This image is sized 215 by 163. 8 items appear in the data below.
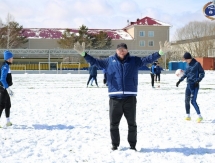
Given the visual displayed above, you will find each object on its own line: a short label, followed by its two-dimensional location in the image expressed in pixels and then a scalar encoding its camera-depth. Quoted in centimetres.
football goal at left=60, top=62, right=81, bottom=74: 5562
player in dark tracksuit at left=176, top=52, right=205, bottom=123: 848
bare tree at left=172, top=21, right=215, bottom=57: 8006
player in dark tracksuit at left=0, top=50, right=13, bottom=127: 778
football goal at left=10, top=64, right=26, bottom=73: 5438
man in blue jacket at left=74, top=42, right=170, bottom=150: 573
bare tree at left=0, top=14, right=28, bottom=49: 7169
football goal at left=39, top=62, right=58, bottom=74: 5612
